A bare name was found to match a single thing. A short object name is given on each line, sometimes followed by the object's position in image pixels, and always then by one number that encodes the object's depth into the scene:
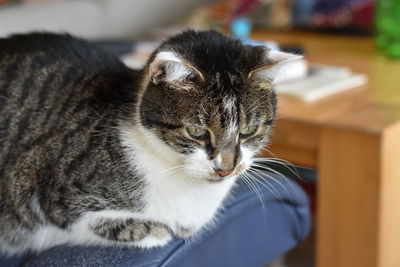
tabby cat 0.67
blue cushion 0.68
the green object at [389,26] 1.18
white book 0.95
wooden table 0.83
